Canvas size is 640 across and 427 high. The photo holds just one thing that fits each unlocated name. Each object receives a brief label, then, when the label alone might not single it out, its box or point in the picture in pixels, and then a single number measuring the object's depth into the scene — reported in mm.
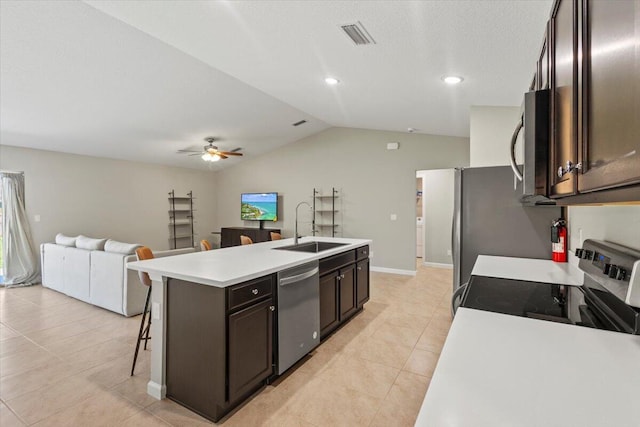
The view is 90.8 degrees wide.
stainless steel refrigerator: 2635
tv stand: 7566
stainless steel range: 1066
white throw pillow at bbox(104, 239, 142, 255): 3922
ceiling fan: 5420
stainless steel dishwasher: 2436
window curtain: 5246
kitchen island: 1984
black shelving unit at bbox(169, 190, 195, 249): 7859
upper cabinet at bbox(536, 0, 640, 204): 487
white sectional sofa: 3852
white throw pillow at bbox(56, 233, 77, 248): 4975
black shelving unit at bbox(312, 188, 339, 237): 6996
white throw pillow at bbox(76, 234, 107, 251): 4379
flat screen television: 7734
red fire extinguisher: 2410
